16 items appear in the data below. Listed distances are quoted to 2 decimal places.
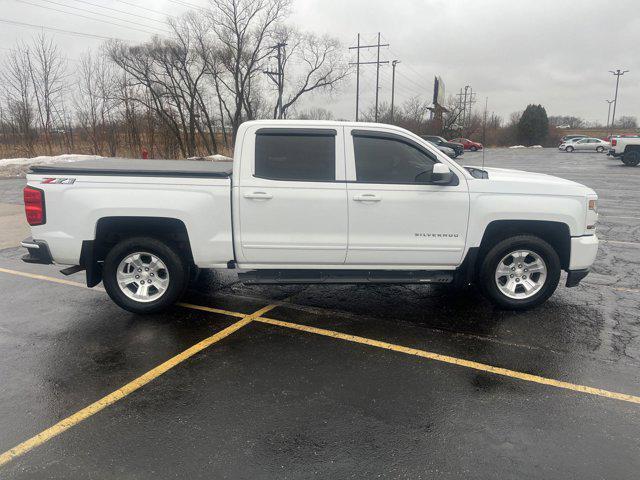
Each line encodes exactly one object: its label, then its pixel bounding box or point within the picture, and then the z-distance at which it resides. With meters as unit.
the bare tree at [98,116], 33.66
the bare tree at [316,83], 42.88
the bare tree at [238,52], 38.94
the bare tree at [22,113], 32.97
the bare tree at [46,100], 33.34
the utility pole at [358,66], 47.19
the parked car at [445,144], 35.47
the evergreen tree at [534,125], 70.88
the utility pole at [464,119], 67.40
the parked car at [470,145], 54.11
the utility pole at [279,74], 37.96
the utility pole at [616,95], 79.38
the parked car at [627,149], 27.78
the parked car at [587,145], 47.03
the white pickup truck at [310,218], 4.84
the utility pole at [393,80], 54.53
